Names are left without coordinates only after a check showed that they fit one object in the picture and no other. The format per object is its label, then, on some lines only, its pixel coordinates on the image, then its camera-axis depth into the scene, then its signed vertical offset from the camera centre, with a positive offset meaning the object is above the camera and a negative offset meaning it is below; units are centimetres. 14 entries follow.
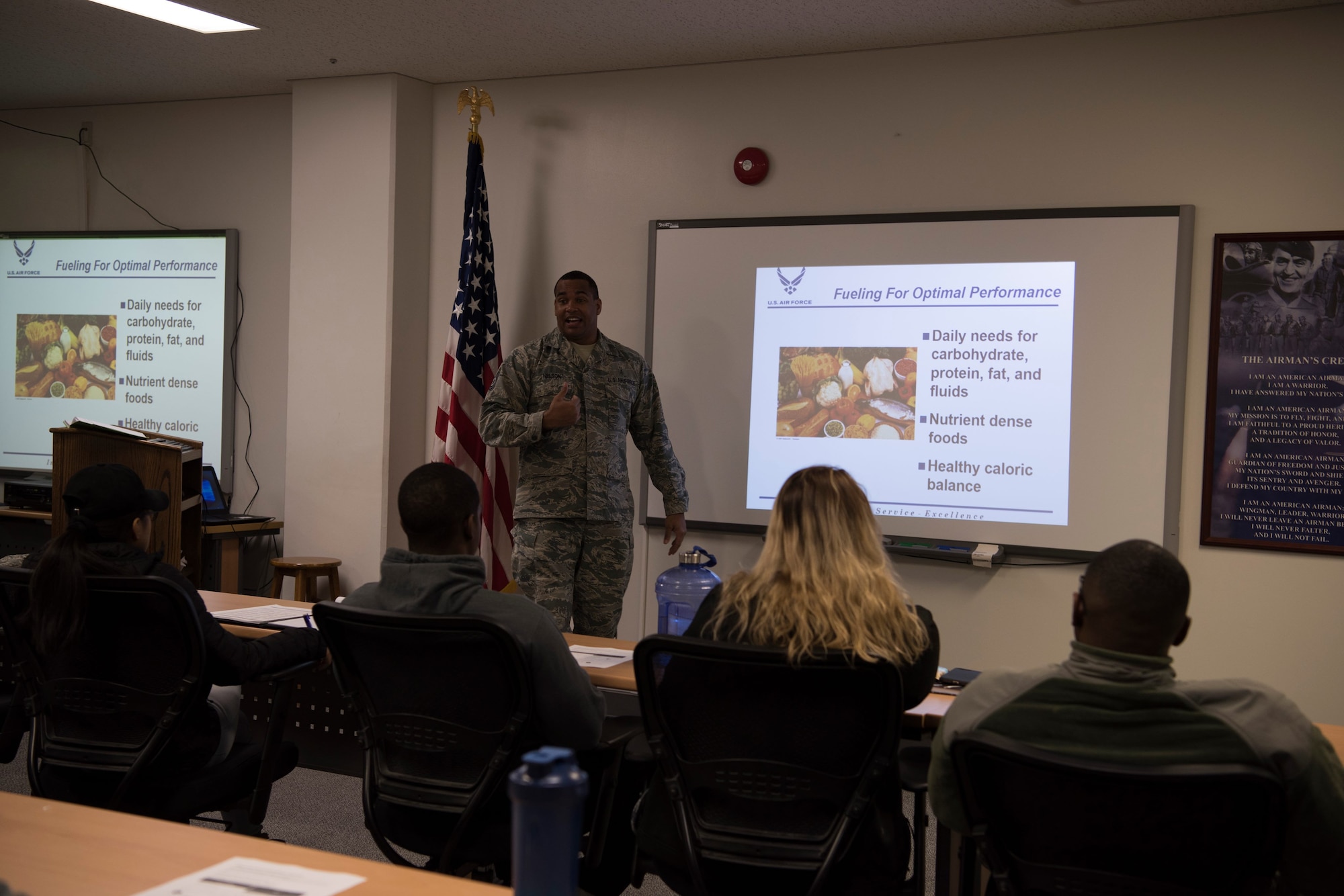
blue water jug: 392 -73
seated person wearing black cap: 197 -39
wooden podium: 376 -29
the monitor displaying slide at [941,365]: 390 +21
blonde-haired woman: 170 -33
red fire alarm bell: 443 +105
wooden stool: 477 -82
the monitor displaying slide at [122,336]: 551 +29
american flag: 466 +11
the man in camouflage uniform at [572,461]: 382 -21
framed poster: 370 +13
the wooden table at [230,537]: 498 -71
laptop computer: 528 -53
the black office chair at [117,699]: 203 -63
